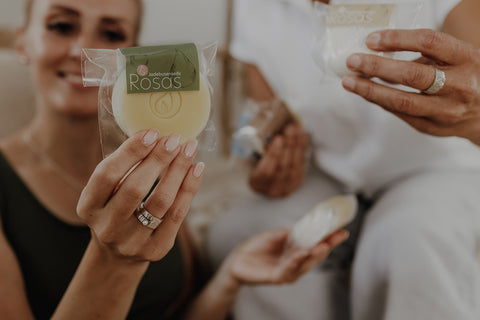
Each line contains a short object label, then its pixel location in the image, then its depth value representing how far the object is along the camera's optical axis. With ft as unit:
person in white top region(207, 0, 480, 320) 2.07
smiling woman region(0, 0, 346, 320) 1.19
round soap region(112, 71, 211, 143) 1.28
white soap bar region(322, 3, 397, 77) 1.44
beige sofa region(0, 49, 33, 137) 3.25
